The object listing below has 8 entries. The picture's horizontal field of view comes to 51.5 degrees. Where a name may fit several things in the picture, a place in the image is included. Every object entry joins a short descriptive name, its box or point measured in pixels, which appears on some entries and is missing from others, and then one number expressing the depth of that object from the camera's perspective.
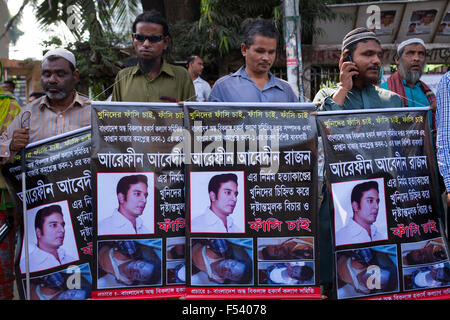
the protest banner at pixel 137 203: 3.14
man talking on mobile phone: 3.54
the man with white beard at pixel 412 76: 4.59
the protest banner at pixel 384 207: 3.19
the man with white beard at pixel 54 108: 3.51
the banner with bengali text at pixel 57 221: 3.25
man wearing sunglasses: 3.81
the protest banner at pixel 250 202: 3.13
